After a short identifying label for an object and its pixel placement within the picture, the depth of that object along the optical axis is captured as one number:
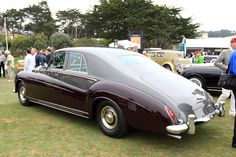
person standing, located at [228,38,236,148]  5.63
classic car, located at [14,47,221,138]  4.99
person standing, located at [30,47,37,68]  11.24
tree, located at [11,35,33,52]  57.25
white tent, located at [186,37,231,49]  40.57
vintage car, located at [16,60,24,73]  18.00
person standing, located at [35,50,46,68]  13.40
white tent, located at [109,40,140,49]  25.58
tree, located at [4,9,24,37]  93.06
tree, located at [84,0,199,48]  49.56
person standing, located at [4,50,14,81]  16.77
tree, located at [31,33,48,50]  55.28
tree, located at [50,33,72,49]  55.35
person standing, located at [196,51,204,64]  21.16
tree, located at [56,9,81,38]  81.38
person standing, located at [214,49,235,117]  7.19
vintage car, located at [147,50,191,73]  22.04
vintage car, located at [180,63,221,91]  10.49
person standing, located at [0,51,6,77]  18.00
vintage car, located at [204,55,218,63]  24.08
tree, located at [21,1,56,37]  86.88
